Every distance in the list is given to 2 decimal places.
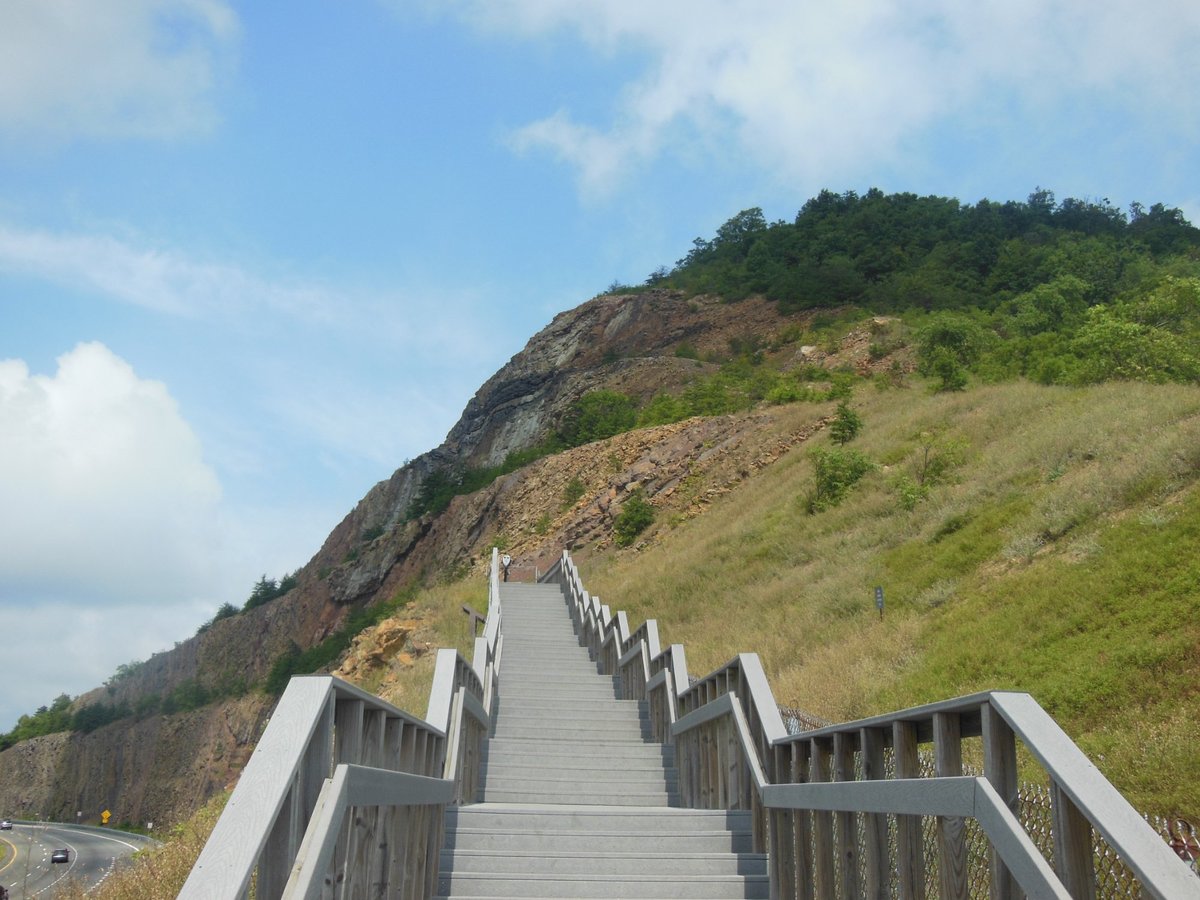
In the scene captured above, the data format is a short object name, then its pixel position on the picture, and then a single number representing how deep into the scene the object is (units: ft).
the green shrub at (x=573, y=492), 128.67
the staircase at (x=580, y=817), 18.66
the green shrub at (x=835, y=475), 75.77
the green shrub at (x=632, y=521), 104.32
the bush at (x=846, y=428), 92.94
